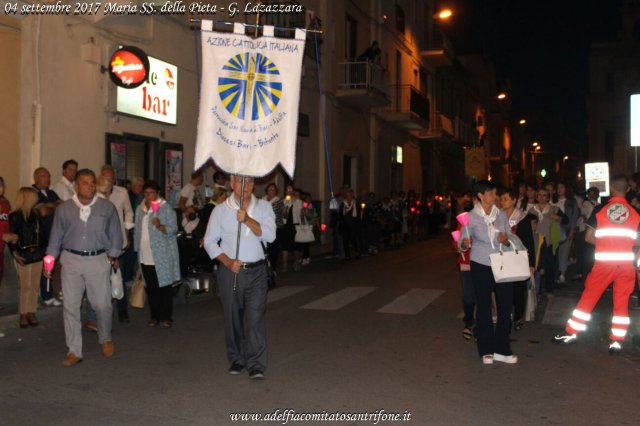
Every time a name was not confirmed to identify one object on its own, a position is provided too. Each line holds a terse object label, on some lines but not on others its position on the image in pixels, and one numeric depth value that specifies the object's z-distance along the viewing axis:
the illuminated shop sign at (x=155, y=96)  14.23
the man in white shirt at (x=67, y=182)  11.03
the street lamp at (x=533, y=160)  88.36
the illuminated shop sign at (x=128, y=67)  13.52
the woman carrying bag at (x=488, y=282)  7.24
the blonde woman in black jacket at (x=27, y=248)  8.91
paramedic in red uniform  7.67
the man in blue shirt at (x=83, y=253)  7.19
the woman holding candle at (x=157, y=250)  9.17
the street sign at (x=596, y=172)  23.42
